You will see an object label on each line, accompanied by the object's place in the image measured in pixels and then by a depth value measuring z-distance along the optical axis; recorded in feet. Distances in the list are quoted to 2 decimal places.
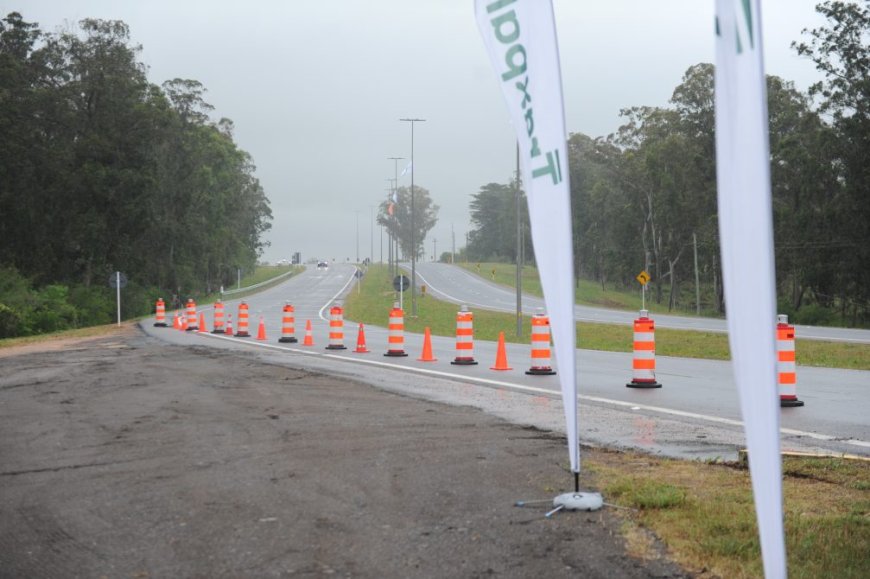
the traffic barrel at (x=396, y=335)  68.17
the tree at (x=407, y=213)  644.81
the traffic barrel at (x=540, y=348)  52.70
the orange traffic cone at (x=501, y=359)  57.00
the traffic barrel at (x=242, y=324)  96.93
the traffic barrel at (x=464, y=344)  59.93
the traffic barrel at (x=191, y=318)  109.70
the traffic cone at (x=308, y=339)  83.25
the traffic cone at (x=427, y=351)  64.22
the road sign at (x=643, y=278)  201.87
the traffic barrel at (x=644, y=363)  45.93
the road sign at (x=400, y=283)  135.64
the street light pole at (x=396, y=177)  205.69
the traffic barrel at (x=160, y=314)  126.18
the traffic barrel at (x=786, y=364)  37.88
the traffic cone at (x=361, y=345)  73.92
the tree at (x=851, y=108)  178.91
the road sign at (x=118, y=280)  138.72
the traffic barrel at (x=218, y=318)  105.38
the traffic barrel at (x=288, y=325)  88.39
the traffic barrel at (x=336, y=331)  76.64
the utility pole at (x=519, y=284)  113.55
